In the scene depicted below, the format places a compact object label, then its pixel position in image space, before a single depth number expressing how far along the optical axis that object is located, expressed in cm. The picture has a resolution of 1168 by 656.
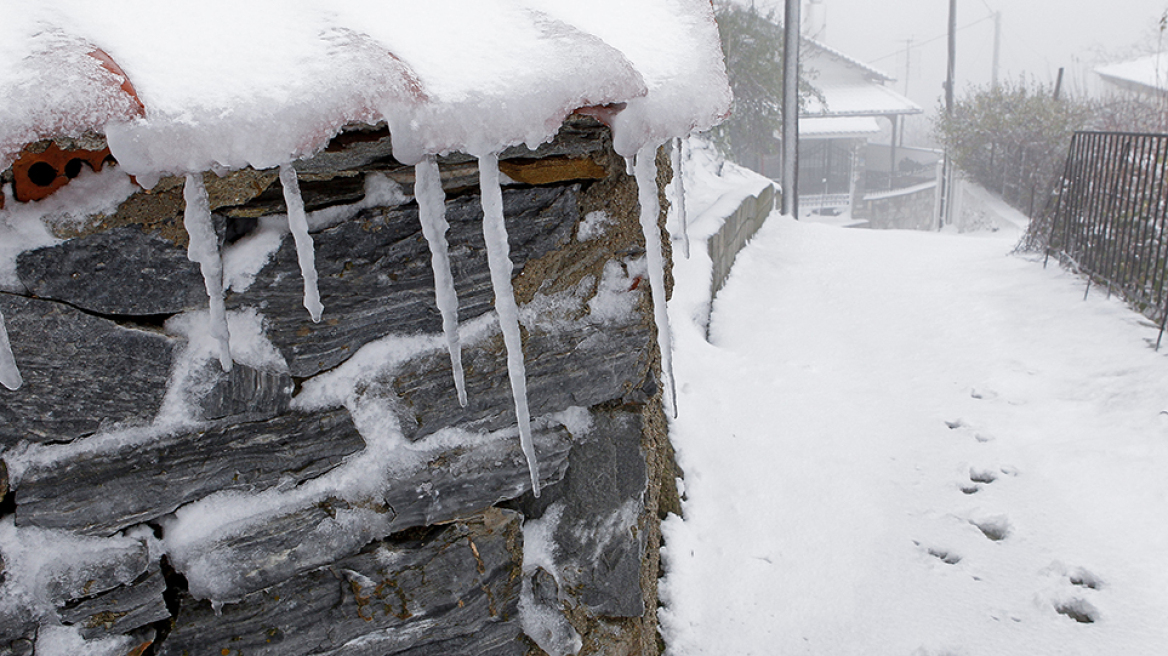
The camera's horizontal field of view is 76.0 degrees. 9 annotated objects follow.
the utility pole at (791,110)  1032
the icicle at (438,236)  135
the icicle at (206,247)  121
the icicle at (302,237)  126
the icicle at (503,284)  137
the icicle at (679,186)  181
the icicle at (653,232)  157
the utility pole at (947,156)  1838
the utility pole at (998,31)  4359
